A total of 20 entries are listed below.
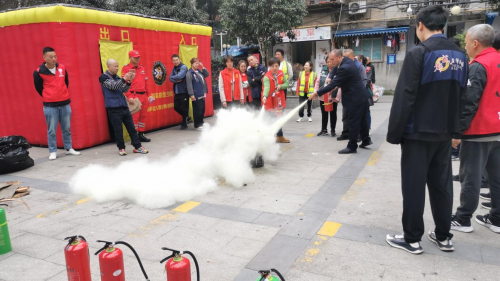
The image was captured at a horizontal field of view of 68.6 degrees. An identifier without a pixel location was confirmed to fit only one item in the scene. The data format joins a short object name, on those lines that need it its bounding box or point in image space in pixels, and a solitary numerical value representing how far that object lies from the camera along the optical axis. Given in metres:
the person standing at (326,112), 8.48
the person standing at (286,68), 8.90
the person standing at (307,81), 10.12
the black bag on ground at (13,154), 6.22
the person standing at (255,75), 8.02
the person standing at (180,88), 9.59
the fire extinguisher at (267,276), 1.88
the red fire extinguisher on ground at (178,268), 2.23
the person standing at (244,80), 8.88
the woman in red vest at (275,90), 7.59
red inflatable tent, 7.34
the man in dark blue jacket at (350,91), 6.82
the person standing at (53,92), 6.78
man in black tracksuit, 2.99
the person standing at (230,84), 8.98
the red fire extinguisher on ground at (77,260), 2.56
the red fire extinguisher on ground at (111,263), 2.45
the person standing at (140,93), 8.09
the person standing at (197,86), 9.55
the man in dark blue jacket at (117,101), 7.07
